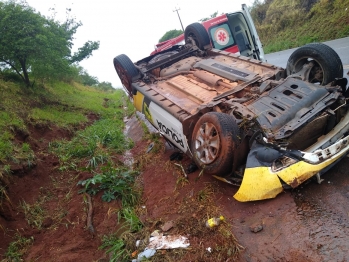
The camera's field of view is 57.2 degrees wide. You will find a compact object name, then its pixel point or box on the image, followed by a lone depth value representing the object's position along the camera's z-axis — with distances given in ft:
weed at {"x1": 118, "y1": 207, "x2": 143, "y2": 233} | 12.80
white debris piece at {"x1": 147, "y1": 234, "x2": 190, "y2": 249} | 10.73
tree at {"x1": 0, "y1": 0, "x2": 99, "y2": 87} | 30.48
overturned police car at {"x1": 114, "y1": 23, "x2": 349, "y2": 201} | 10.76
